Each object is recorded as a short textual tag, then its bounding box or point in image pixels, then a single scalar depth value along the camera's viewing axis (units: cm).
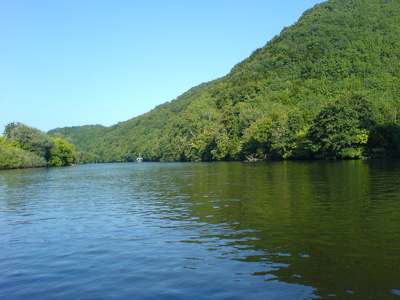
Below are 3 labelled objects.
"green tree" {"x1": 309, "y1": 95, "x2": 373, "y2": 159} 8416
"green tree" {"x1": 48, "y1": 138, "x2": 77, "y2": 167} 14125
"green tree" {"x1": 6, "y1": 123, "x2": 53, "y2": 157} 12769
